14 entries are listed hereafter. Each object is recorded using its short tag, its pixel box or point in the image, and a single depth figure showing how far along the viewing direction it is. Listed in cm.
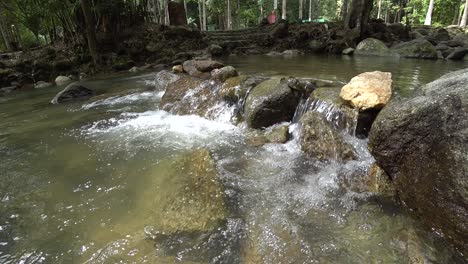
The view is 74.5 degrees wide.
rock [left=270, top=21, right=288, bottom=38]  1775
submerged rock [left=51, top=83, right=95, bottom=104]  817
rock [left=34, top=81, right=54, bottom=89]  1079
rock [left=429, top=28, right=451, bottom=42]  1570
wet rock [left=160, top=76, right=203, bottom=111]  705
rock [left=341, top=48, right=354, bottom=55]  1393
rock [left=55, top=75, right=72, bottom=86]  1120
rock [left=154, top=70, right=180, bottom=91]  861
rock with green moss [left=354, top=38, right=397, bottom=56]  1292
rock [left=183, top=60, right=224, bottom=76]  838
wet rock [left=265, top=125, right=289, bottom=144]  471
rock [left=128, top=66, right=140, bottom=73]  1229
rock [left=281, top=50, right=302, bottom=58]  1465
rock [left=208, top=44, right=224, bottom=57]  1532
